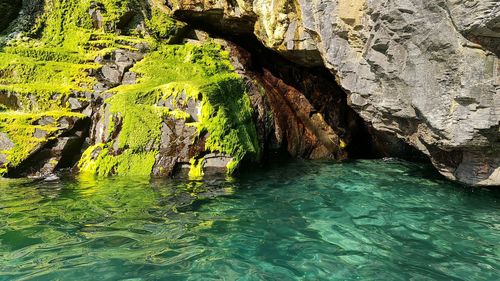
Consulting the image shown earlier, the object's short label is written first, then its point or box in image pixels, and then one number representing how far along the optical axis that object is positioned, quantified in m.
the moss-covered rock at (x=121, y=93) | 9.21
